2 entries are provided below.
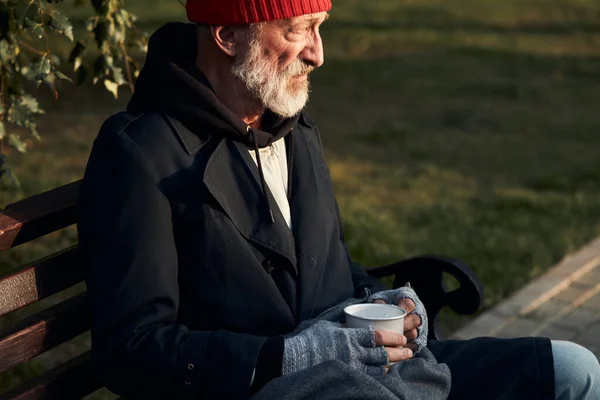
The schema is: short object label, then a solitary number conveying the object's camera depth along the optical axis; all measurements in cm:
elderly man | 261
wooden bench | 264
